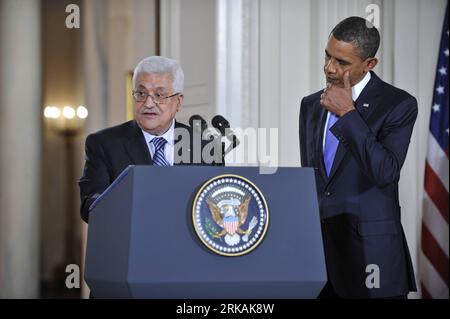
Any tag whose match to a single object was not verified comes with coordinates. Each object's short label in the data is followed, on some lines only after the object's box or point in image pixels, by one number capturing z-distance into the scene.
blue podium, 4.32
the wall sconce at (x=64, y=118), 10.52
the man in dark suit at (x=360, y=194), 5.98
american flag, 9.34
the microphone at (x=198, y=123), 5.53
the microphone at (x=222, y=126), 5.06
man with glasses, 5.96
